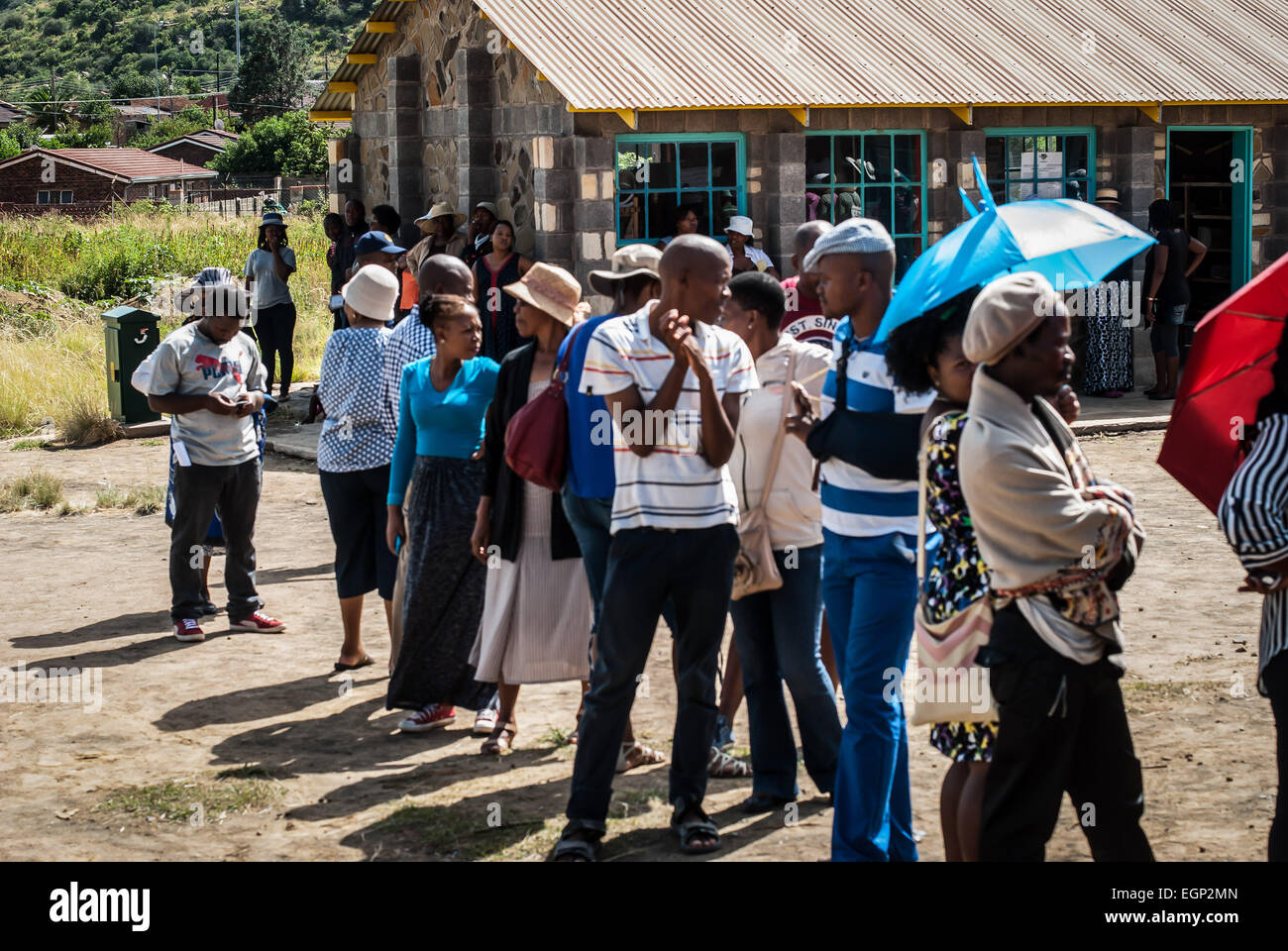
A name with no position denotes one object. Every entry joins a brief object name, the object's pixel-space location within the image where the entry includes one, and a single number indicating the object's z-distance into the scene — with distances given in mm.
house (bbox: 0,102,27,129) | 88750
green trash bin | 14578
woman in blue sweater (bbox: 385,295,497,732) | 6348
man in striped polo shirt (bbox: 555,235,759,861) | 4758
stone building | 13891
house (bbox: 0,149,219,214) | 60094
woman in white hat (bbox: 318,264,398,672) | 7172
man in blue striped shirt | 4555
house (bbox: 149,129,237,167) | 78750
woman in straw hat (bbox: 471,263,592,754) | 5871
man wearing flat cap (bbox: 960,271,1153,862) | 3693
